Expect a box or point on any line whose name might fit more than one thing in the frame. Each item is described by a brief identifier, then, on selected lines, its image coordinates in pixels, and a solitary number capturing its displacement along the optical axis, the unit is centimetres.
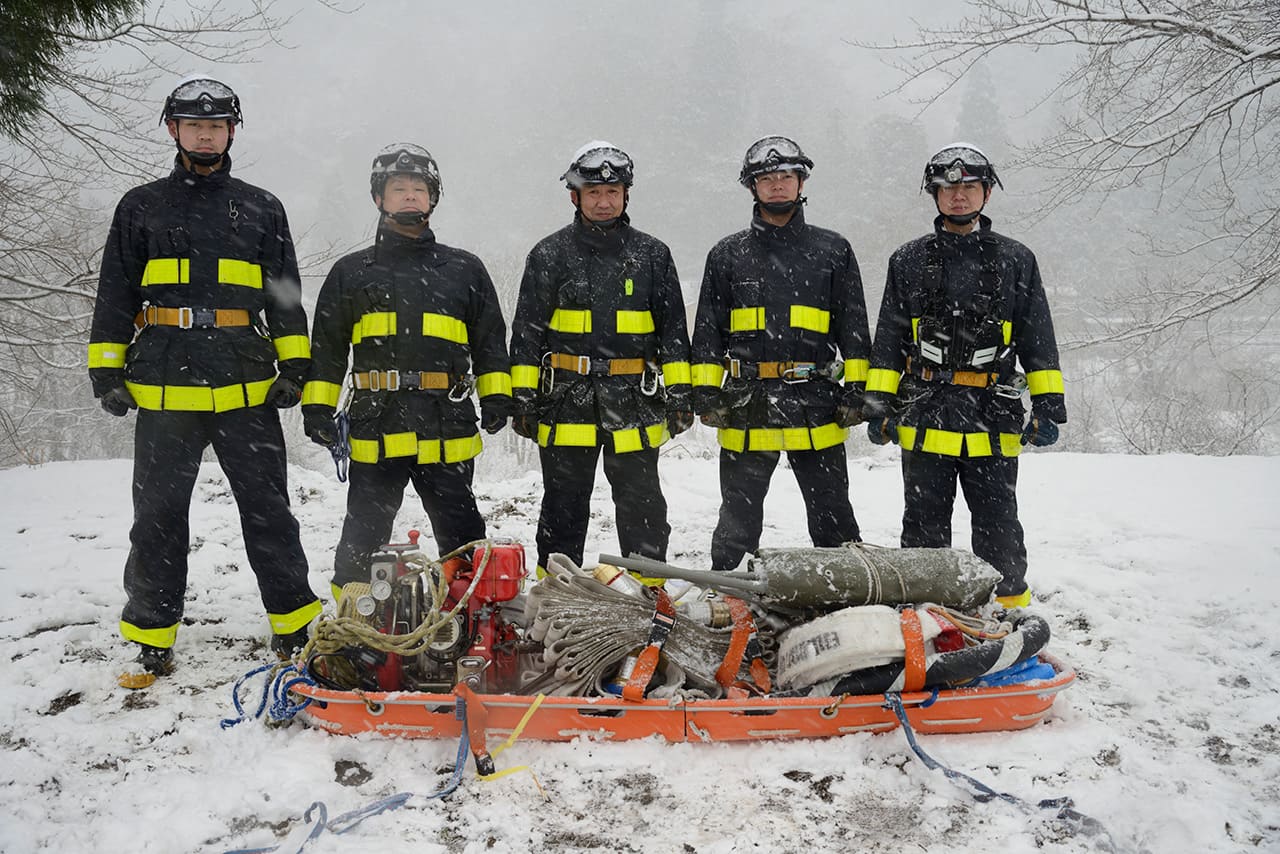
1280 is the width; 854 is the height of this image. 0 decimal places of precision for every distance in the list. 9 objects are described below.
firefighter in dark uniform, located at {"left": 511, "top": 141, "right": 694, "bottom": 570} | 399
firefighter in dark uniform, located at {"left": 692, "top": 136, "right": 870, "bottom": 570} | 399
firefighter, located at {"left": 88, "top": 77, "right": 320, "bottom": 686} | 335
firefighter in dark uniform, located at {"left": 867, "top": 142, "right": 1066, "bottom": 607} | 379
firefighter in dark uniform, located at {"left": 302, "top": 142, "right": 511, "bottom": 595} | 372
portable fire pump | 298
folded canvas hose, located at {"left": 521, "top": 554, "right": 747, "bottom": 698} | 293
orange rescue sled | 275
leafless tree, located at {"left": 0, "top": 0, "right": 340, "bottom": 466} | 573
